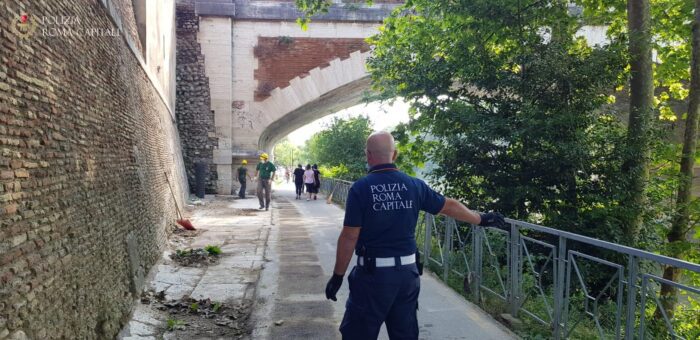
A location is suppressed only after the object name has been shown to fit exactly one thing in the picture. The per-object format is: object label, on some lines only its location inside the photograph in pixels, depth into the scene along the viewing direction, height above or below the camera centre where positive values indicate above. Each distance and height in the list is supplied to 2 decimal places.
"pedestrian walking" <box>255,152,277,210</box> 13.65 -0.66
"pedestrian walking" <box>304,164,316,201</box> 19.08 -1.03
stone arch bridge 16.89 +2.91
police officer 2.88 -0.58
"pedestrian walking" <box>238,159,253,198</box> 17.19 -0.77
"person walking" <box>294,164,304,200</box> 20.19 -1.03
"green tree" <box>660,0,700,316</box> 6.69 -0.17
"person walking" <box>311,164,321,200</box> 19.33 -1.03
